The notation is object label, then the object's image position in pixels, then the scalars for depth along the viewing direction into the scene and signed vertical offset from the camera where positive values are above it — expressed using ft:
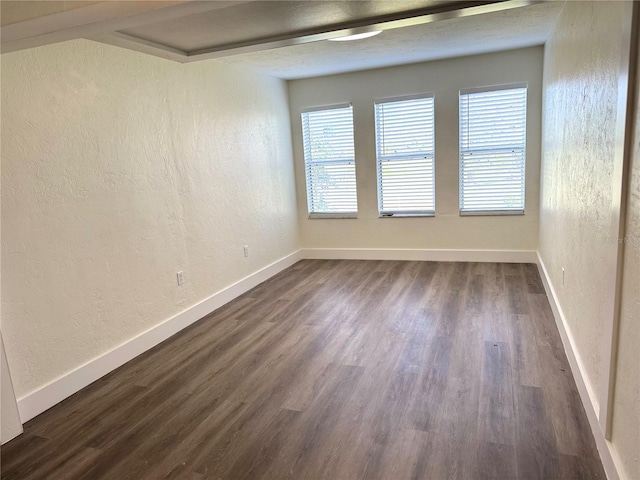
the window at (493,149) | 15.75 +0.32
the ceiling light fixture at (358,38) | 11.78 +3.65
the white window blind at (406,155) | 16.98 +0.35
